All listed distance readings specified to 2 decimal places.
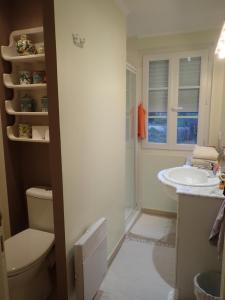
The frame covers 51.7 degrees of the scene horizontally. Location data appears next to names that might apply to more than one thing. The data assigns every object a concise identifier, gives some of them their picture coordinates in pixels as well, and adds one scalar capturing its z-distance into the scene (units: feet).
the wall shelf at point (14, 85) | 5.57
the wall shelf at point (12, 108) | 5.86
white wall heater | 5.04
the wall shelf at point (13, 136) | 5.93
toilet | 5.00
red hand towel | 10.27
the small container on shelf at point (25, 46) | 5.71
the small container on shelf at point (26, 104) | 6.07
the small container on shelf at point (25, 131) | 6.18
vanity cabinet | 5.30
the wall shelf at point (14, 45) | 5.60
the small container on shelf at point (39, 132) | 5.97
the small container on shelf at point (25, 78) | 5.87
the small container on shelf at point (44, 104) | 5.79
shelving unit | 5.67
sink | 6.98
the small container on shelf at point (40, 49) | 5.65
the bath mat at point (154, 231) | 8.76
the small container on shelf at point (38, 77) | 5.80
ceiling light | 6.45
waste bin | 5.33
